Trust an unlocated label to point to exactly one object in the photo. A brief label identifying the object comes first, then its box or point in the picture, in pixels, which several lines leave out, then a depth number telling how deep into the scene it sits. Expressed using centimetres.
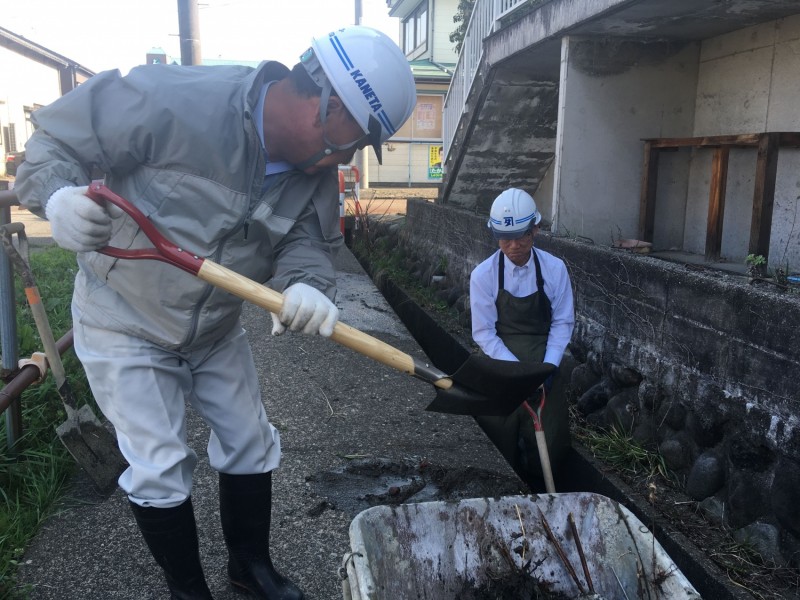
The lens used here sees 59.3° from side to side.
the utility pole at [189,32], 859
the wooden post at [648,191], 586
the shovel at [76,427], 311
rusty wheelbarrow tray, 226
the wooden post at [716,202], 528
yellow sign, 2261
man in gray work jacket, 206
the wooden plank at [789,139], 460
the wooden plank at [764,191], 458
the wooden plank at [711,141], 483
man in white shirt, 381
